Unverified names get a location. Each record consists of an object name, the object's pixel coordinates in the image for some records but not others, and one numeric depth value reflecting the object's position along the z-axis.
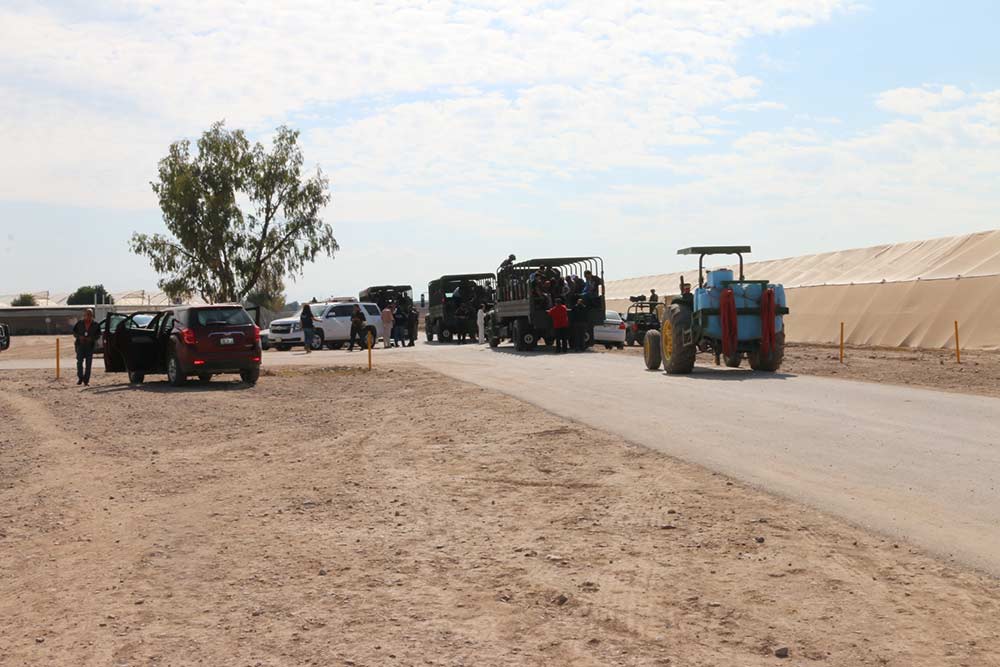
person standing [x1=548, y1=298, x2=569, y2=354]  34.59
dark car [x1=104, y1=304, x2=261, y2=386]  24.17
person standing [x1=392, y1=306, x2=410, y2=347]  46.09
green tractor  22.59
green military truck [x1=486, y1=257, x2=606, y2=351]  35.00
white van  45.27
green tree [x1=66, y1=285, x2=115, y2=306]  130.12
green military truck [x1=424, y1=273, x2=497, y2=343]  47.88
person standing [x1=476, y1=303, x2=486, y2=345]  46.22
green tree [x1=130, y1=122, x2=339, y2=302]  71.38
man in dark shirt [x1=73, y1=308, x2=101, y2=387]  25.70
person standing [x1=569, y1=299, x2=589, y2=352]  35.16
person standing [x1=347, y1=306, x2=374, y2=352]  43.34
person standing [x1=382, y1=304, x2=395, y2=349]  43.41
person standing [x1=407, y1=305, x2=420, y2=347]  47.78
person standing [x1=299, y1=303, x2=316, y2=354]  41.69
